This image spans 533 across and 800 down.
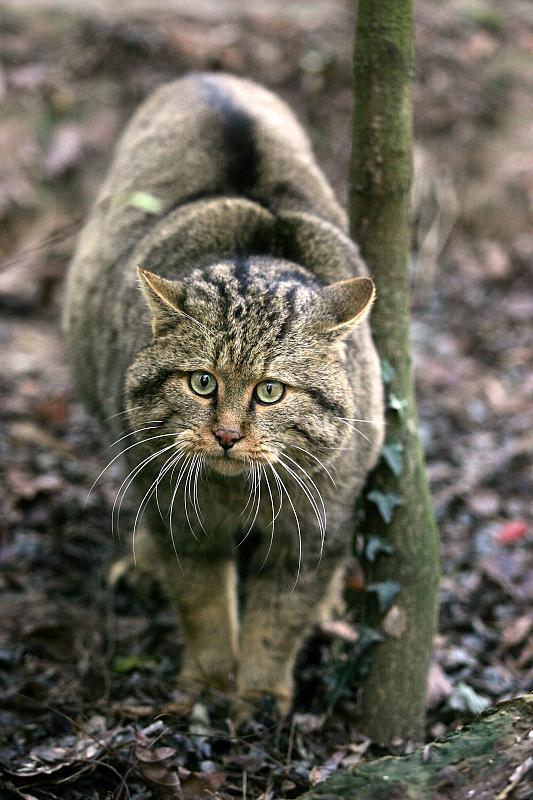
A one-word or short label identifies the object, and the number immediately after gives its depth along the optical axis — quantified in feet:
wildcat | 11.34
